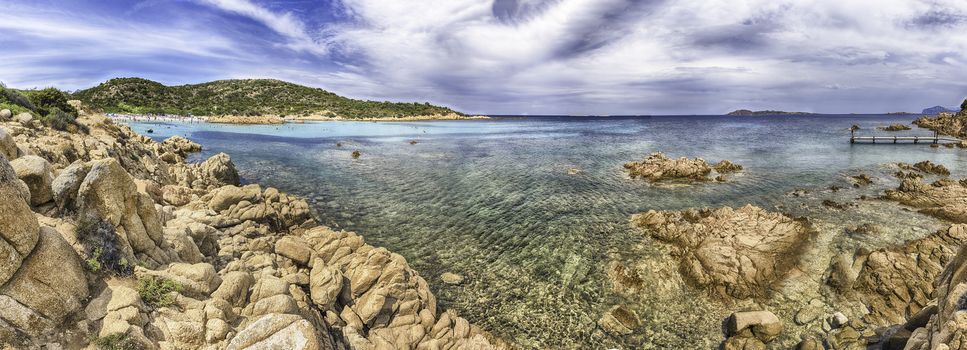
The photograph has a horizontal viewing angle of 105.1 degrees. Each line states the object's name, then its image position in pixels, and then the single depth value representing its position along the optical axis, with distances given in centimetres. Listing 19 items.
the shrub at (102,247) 844
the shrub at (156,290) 829
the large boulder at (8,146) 1037
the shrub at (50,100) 2855
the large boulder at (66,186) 913
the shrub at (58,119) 2330
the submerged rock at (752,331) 1318
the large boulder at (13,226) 648
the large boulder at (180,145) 4495
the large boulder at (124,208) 927
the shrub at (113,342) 677
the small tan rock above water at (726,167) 4284
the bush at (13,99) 2477
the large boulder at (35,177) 904
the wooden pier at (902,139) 6881
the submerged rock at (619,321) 1405
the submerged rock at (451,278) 1690
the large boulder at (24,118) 2042
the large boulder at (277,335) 742
